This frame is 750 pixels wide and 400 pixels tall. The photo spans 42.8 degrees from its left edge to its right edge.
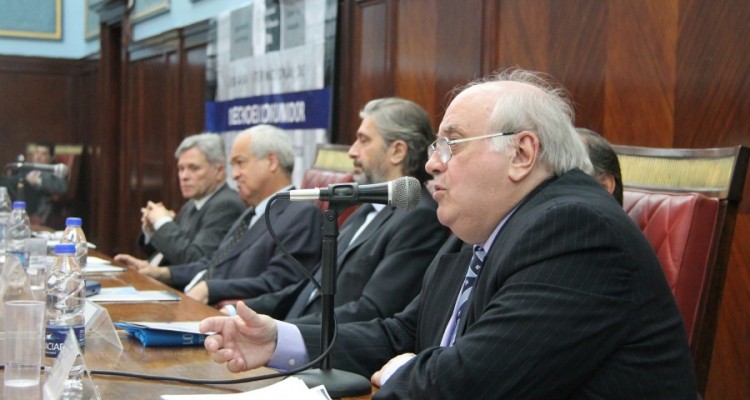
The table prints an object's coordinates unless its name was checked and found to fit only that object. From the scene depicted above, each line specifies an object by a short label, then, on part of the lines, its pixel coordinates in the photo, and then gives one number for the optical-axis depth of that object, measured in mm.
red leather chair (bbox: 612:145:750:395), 2014
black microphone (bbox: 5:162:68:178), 8359
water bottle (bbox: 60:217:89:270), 2723
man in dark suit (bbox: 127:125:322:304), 3564
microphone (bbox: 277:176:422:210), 1722
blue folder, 2098
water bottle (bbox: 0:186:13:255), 3594
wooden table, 1721
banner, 4805
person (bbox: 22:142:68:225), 8336
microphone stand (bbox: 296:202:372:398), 1749
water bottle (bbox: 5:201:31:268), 3525
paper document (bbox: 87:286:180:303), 2830
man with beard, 2686
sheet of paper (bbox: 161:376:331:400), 1597
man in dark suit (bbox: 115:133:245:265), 4441
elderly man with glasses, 1474
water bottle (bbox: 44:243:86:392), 1966
